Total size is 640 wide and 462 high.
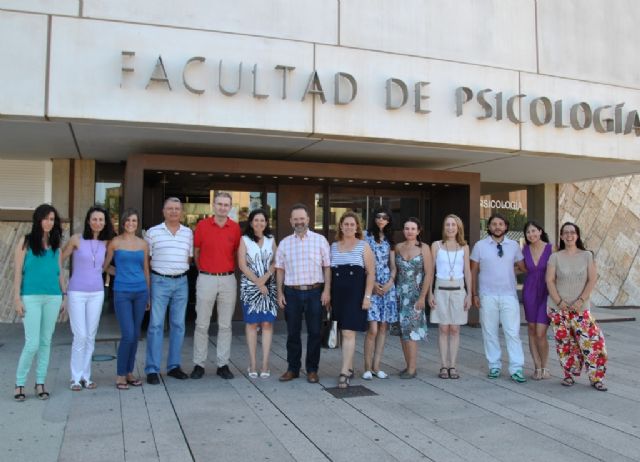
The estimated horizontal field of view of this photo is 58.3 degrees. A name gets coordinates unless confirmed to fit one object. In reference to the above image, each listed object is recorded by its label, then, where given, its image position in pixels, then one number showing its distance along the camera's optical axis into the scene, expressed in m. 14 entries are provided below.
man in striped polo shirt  5.84
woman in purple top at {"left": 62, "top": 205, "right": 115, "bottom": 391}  5.41
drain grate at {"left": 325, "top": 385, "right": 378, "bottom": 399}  5.47
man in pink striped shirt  5.86
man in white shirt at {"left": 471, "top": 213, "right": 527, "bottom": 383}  6.14
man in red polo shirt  5.98
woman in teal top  5.14
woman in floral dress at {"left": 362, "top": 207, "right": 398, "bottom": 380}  6.05
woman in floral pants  5.82
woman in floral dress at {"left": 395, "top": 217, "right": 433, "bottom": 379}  6.09
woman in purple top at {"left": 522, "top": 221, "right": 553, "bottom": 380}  6.17
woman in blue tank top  5.56
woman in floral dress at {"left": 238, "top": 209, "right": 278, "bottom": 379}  6.00
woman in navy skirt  5.81
